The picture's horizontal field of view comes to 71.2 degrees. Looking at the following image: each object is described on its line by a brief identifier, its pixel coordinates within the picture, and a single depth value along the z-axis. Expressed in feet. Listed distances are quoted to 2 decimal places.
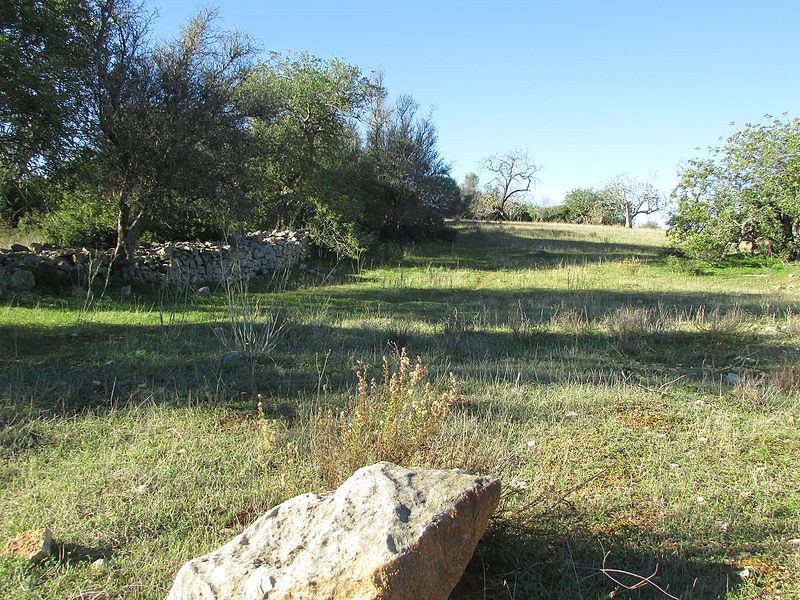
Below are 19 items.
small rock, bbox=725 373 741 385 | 18.03
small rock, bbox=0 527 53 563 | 8.56
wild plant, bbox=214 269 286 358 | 20.34
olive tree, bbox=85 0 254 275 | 33.63
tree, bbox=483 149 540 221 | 170.60
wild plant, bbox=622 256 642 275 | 50.07
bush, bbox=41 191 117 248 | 43.21
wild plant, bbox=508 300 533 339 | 24.27
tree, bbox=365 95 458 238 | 70.16
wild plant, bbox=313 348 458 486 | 9.93
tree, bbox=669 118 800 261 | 47.21
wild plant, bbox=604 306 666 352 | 22.82
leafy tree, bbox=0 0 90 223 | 26.14
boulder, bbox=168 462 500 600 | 6.24
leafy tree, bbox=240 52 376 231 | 53.67
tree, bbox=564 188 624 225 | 196.09
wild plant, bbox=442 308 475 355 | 21.63
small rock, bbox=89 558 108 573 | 8.57
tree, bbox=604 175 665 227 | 202.08
